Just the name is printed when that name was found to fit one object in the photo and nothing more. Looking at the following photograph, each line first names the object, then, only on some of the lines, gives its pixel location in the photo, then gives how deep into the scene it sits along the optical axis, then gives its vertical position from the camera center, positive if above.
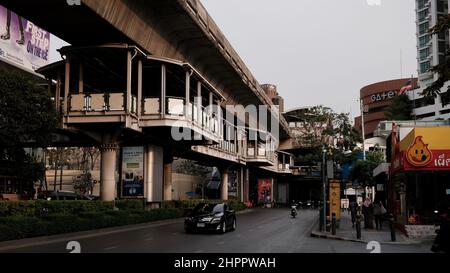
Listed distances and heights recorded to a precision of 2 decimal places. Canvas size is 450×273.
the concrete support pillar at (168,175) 43.72 +1.07
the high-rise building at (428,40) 96.06 +28.61
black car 23.50 -1.43
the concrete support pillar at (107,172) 31.12 +0.92
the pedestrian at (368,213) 27.89 -1.35
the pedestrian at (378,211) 28.62 -1.29
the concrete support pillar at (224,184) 62.25 +0.43
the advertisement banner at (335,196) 26.64 -0.42
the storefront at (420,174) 22.34 +0.72
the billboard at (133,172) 33.66 +1.00
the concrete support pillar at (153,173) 34.41 +0.95
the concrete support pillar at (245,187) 74.55 +0.09
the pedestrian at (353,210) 28.24 -1.23
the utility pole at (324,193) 25.25 -0.26
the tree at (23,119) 24.83 +3.38
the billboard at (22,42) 62.28 +18.55
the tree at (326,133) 56.44 +6.31
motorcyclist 45.06 -2.15
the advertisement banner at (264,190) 96.99 -0.44
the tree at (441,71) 16.52 +3.76
